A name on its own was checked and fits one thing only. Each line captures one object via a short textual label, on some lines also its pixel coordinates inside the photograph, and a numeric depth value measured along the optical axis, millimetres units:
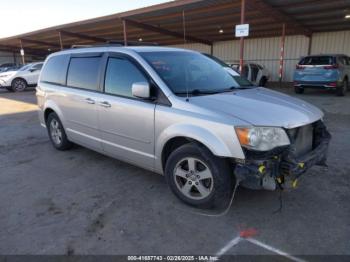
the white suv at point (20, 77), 18047
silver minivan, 2889
